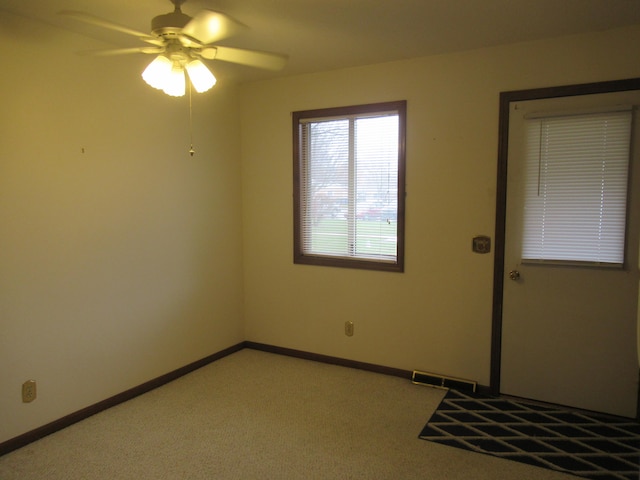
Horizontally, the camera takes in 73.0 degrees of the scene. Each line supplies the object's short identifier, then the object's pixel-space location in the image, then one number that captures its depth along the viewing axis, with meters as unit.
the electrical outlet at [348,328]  3.75
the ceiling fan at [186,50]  1.90
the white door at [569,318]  2.79
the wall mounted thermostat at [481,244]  3.16
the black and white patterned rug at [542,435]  2.38
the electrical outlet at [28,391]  2.55
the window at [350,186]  3.48
